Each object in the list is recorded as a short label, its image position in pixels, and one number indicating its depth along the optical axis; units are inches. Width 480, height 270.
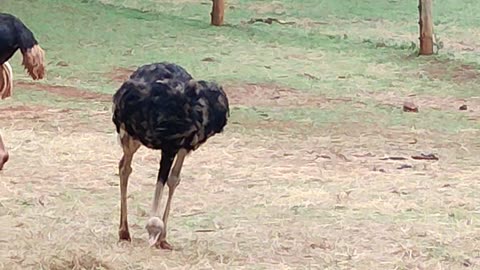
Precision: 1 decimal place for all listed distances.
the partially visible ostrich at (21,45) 421.3
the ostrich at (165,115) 349.8
